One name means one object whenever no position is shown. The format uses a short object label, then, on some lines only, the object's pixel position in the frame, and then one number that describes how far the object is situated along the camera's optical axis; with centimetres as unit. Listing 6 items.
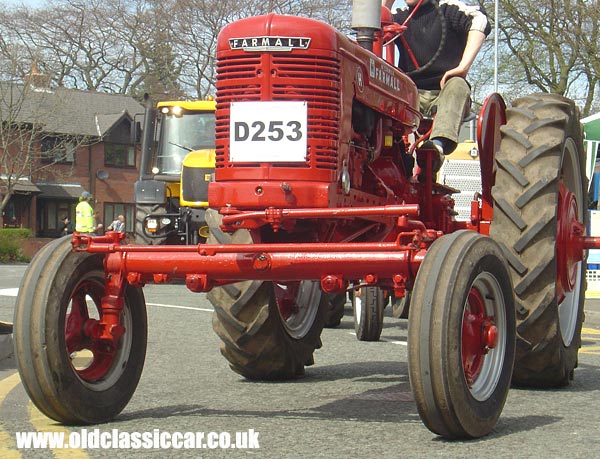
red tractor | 563
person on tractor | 817
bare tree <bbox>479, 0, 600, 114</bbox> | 3719
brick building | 5597
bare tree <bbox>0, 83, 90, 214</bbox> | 5103
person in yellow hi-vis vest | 2694
